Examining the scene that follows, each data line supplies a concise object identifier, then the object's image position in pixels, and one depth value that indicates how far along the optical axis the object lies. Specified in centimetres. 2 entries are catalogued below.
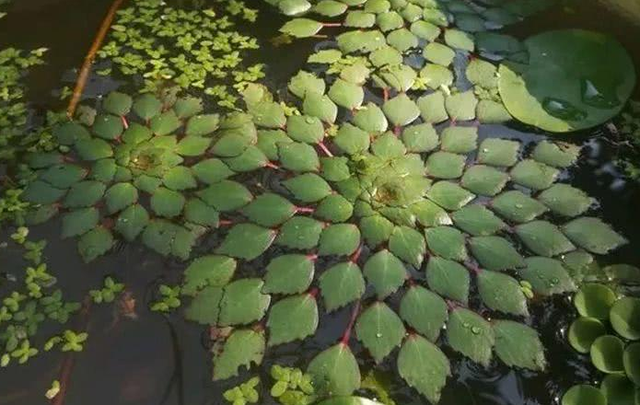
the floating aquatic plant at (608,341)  37
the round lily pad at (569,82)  46
